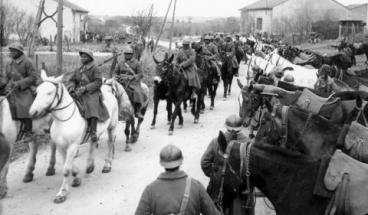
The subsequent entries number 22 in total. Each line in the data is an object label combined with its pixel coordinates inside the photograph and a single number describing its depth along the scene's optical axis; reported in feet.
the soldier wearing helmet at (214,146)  14.56
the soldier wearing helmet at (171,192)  12.84
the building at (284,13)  181.88
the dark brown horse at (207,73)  47.16
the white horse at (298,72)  38.81
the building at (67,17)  149.79
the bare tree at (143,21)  82.00
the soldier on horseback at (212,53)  50.51
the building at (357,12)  196.44
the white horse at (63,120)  23.24
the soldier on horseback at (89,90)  26.45
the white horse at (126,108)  31.72
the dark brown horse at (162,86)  38.99
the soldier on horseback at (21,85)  25.30
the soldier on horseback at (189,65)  41.19
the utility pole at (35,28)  41.14
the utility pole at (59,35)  39.44
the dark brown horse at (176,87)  39.24
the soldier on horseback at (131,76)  34.04
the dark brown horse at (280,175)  13.99
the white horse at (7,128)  24.61
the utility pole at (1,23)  45.37
